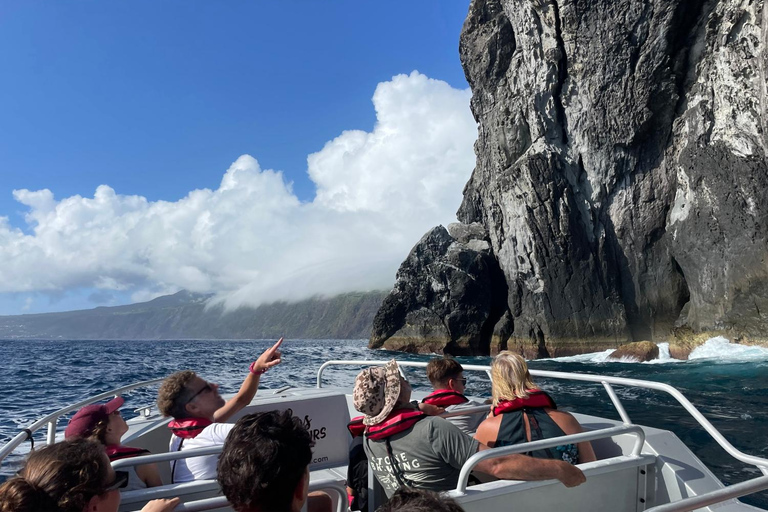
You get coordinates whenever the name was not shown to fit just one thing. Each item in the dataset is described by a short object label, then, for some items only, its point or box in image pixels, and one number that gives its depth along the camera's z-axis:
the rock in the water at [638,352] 28.13
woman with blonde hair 3.19
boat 2.53
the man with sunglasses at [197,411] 3.17
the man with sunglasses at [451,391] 4.29
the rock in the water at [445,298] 41.44
